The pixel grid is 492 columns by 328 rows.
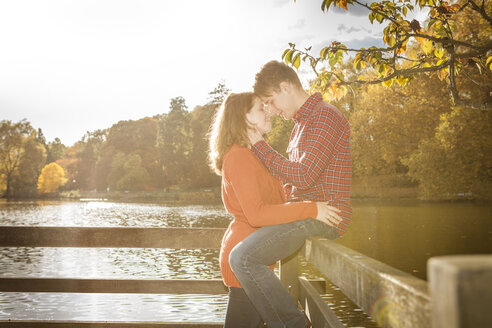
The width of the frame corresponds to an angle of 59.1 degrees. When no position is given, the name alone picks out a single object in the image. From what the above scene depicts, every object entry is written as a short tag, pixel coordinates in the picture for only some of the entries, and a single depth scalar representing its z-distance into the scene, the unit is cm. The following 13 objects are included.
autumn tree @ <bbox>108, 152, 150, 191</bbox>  7225
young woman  223
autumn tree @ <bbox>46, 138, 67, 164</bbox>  9529
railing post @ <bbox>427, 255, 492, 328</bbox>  69
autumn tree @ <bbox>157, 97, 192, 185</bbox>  6612
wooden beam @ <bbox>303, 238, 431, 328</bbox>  97
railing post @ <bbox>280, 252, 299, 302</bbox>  306
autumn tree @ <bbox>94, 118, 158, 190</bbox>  8012
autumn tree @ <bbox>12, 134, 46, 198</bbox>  6656
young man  221
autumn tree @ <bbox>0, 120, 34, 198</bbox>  6562
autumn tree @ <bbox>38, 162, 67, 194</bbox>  7819
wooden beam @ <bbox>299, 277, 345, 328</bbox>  208
